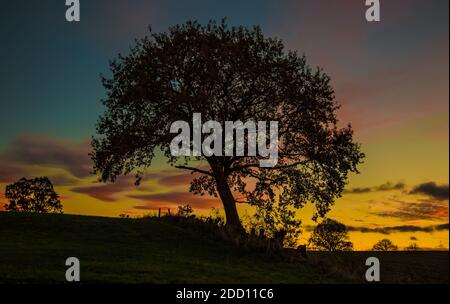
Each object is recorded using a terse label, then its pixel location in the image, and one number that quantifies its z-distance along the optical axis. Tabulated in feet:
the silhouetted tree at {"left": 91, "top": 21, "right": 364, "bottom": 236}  130.93
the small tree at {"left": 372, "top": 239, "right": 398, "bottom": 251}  362.43
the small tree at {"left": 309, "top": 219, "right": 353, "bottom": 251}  310.45
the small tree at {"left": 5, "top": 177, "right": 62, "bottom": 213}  326.85
